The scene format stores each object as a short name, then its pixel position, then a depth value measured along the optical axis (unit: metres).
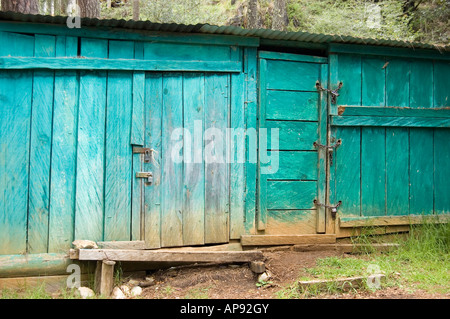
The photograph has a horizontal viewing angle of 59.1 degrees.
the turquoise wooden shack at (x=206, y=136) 4.23
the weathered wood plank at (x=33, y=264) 4.12
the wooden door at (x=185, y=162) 4.53
